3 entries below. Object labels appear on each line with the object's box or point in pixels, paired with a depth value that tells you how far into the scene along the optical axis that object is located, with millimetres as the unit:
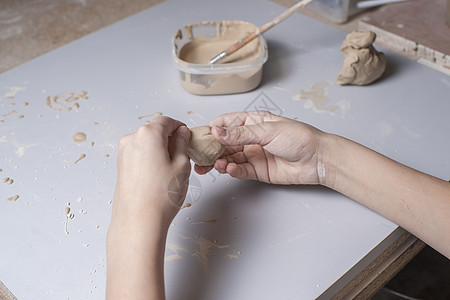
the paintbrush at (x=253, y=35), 1348
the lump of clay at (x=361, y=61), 1308
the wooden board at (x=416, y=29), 1472
